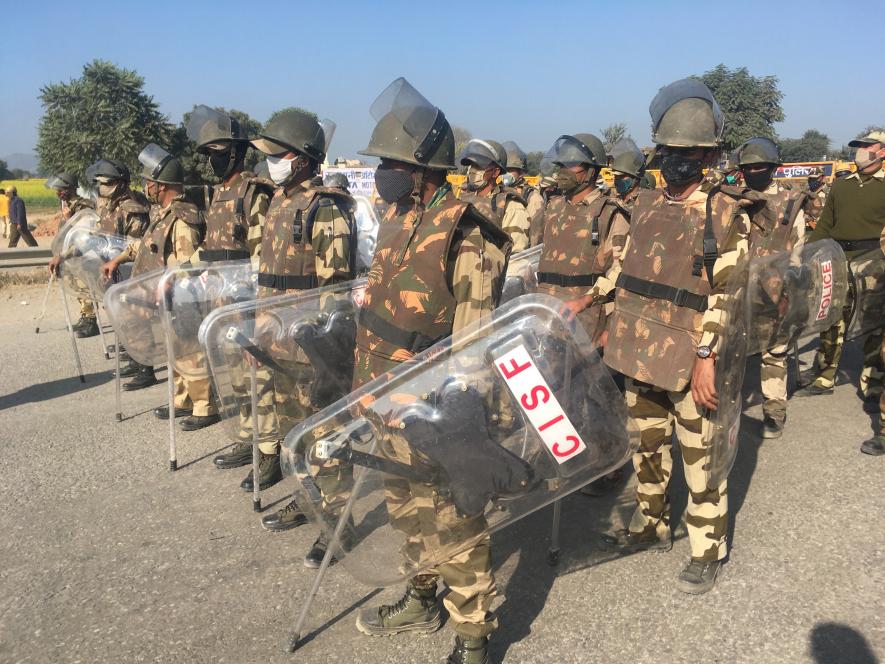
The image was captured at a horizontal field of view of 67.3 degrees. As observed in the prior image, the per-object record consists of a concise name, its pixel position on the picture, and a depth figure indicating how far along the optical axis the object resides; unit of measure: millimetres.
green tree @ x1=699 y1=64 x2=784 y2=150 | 44500
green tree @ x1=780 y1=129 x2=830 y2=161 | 51266
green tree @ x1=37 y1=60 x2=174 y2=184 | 22672
